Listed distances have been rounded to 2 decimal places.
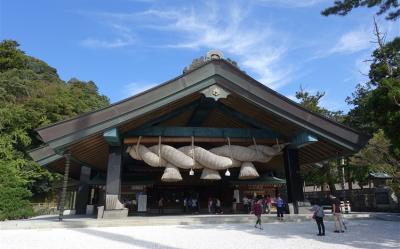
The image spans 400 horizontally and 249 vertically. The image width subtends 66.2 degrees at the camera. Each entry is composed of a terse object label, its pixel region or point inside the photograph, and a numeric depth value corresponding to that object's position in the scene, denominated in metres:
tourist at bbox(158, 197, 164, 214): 18.78
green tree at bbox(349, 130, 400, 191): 16.27
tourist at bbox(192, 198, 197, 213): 18.83
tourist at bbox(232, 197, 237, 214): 19.20
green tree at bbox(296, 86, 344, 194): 27.29
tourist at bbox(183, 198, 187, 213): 18.83
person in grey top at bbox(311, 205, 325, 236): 8.77
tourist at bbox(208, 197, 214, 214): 18.26
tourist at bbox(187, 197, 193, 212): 18.77
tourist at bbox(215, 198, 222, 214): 18.29
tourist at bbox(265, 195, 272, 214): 17.66
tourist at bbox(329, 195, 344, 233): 9.59
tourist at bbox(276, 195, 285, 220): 12.31
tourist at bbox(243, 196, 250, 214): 19.06
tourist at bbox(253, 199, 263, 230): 10.45
